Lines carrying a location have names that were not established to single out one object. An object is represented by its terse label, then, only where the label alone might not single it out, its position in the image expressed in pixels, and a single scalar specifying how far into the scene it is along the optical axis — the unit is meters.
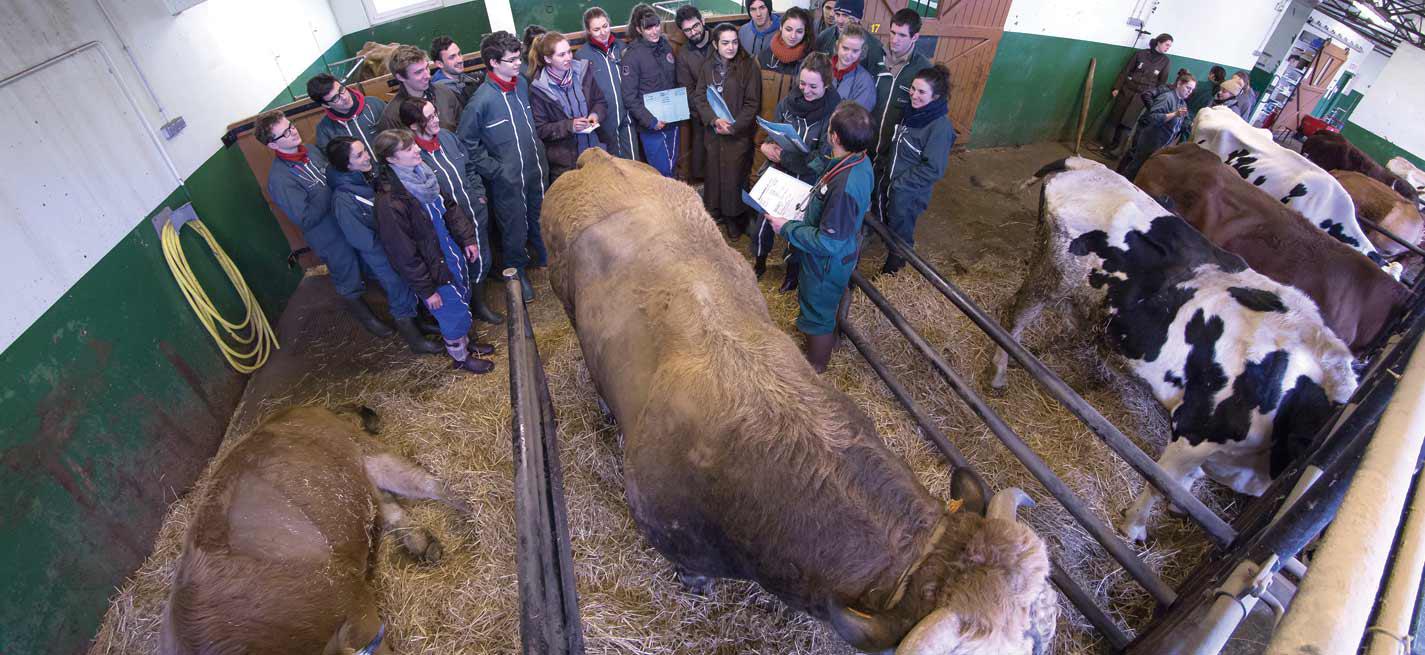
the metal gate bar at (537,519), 1.85
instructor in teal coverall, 3.50
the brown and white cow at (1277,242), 4.17
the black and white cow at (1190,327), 3.19
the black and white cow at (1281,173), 5.30
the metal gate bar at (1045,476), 2.55
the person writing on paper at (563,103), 4.85
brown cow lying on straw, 2.63
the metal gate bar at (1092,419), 2.41
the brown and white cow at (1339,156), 7.45
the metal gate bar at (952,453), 2.67
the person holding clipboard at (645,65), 5.44
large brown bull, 1.85
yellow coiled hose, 4.03
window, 8.56
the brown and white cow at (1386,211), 5.80
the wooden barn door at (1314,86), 10.98
